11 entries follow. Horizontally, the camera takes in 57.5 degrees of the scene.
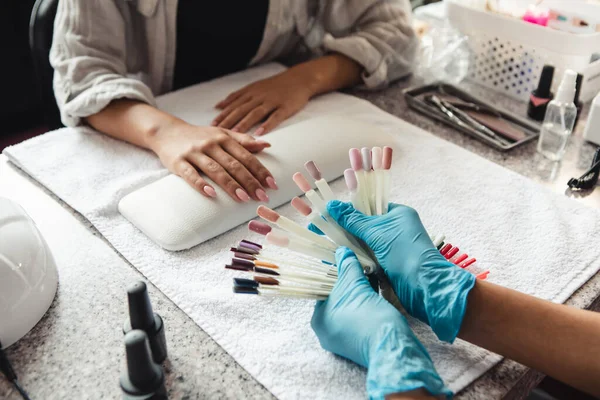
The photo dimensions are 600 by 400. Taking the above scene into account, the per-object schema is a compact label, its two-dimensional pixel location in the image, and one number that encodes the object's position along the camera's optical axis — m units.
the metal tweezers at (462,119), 0.93
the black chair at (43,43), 0.92
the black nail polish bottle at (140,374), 0.46
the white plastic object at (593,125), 0.91
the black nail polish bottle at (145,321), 0.50
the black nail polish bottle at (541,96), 0.95
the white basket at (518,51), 0.97
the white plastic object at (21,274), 0.55
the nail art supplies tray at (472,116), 0.93
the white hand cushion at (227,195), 0.70
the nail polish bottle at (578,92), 0.94
